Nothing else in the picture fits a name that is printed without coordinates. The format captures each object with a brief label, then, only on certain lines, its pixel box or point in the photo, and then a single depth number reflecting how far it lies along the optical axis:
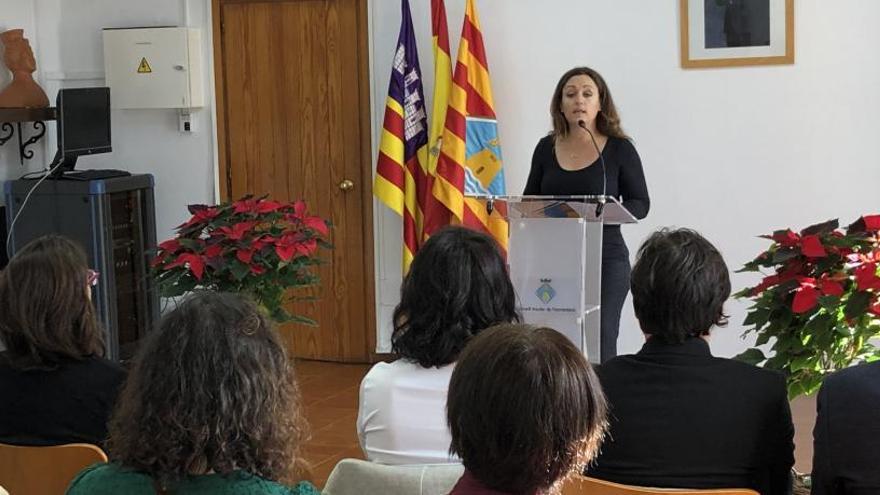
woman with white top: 2.26
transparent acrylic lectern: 3.67
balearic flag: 5.93
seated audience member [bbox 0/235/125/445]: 2.45
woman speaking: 4.20
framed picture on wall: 5.37
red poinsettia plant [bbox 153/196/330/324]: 3.25
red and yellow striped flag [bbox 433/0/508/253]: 5.78
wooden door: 6.25
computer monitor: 6.17
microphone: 4.17
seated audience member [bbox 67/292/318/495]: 1.57
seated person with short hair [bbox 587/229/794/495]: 2.06
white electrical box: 6.46
